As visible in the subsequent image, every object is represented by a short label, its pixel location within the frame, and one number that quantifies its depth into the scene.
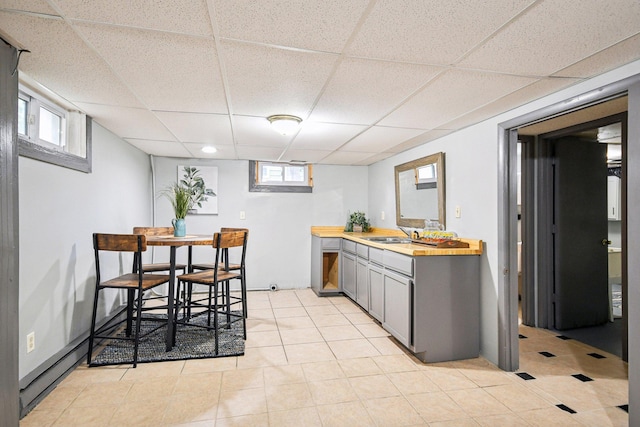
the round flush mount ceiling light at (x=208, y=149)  4.21
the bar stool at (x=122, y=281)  2.63
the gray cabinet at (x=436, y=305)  2.79
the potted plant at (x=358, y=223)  5.28
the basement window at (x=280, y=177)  5.23
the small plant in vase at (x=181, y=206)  3.34
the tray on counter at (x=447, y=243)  2.94
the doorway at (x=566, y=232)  3.58
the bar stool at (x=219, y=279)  2.93
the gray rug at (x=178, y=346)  2.79
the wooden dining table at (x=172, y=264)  2.83
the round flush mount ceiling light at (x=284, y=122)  2.83
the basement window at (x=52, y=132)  2.21
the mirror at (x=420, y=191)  3.48
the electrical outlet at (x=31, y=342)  2.14
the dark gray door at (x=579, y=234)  3.58
